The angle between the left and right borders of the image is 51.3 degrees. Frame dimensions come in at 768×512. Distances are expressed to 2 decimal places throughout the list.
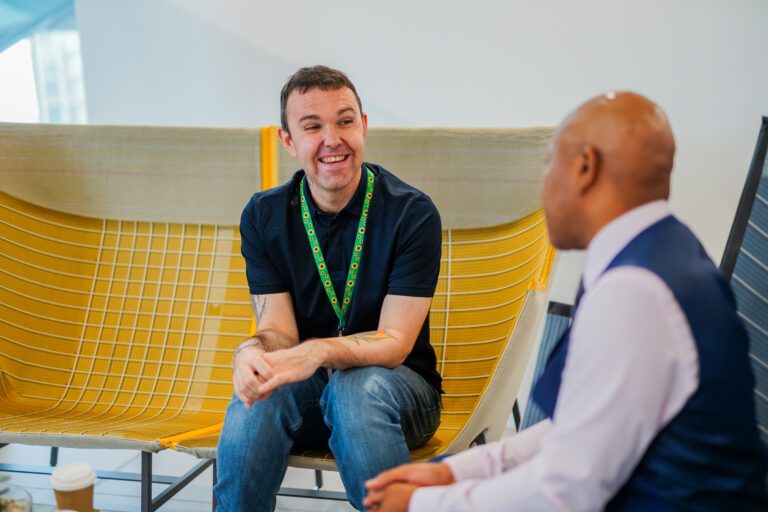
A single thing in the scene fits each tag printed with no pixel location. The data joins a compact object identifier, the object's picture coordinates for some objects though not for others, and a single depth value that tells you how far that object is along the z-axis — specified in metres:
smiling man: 1.59
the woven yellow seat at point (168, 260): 2.24
